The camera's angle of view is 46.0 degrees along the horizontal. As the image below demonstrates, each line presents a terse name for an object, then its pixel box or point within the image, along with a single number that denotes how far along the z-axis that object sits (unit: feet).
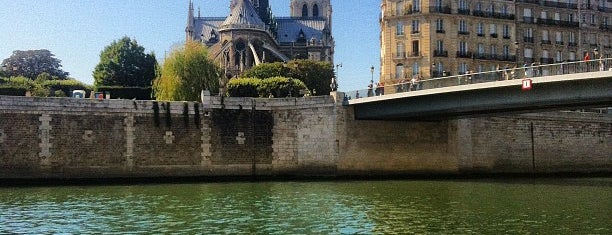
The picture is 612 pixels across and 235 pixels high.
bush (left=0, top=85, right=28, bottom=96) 179.93
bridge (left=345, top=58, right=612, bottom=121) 109.70
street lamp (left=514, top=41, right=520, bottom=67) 227.40
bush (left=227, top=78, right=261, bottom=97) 207.72
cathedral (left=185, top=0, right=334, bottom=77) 320.09
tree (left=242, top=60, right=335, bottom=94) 241.55
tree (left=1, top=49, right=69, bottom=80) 378.94
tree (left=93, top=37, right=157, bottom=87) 262.47
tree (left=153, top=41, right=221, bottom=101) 194.80
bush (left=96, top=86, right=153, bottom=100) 229.25
